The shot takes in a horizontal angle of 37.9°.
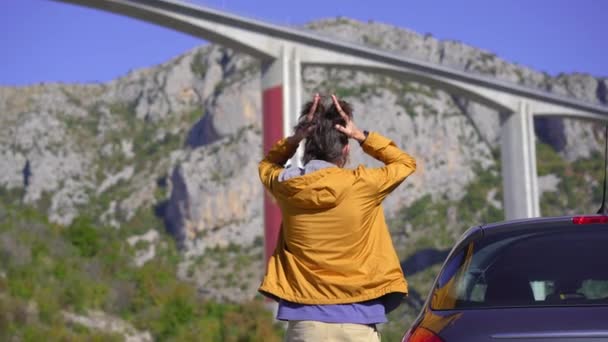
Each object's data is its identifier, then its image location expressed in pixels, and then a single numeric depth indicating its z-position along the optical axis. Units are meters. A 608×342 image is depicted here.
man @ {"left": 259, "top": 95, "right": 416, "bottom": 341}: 3.39
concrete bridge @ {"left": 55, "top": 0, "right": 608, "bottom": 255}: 31.66
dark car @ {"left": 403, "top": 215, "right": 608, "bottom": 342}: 2.93
